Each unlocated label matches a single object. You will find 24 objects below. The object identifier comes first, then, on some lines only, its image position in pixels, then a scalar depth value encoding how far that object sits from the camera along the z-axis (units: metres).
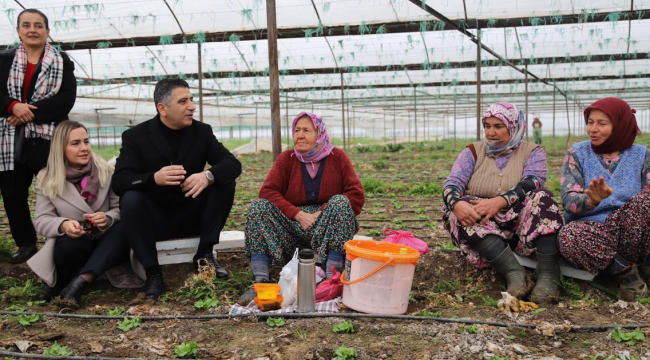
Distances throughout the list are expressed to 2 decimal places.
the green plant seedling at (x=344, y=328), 2.58
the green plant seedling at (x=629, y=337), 2.36
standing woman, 3.66
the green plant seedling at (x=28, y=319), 2.79
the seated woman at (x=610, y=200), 2.89
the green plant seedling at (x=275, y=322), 2.69
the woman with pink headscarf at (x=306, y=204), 3.27
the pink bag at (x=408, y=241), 3.15
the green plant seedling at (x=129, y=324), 2.71
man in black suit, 3.24
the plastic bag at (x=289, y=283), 3.01
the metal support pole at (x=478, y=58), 8.54
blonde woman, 3.21
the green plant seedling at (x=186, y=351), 2.36
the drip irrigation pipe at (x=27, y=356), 2.32
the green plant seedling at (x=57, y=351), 2.37
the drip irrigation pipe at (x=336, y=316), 2.53
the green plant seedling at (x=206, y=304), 3.04
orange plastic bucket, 2.75
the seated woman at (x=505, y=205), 3.03
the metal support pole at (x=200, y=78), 8.65
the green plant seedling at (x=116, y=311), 2.90
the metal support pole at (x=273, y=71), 4.64
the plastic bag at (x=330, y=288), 3.08
